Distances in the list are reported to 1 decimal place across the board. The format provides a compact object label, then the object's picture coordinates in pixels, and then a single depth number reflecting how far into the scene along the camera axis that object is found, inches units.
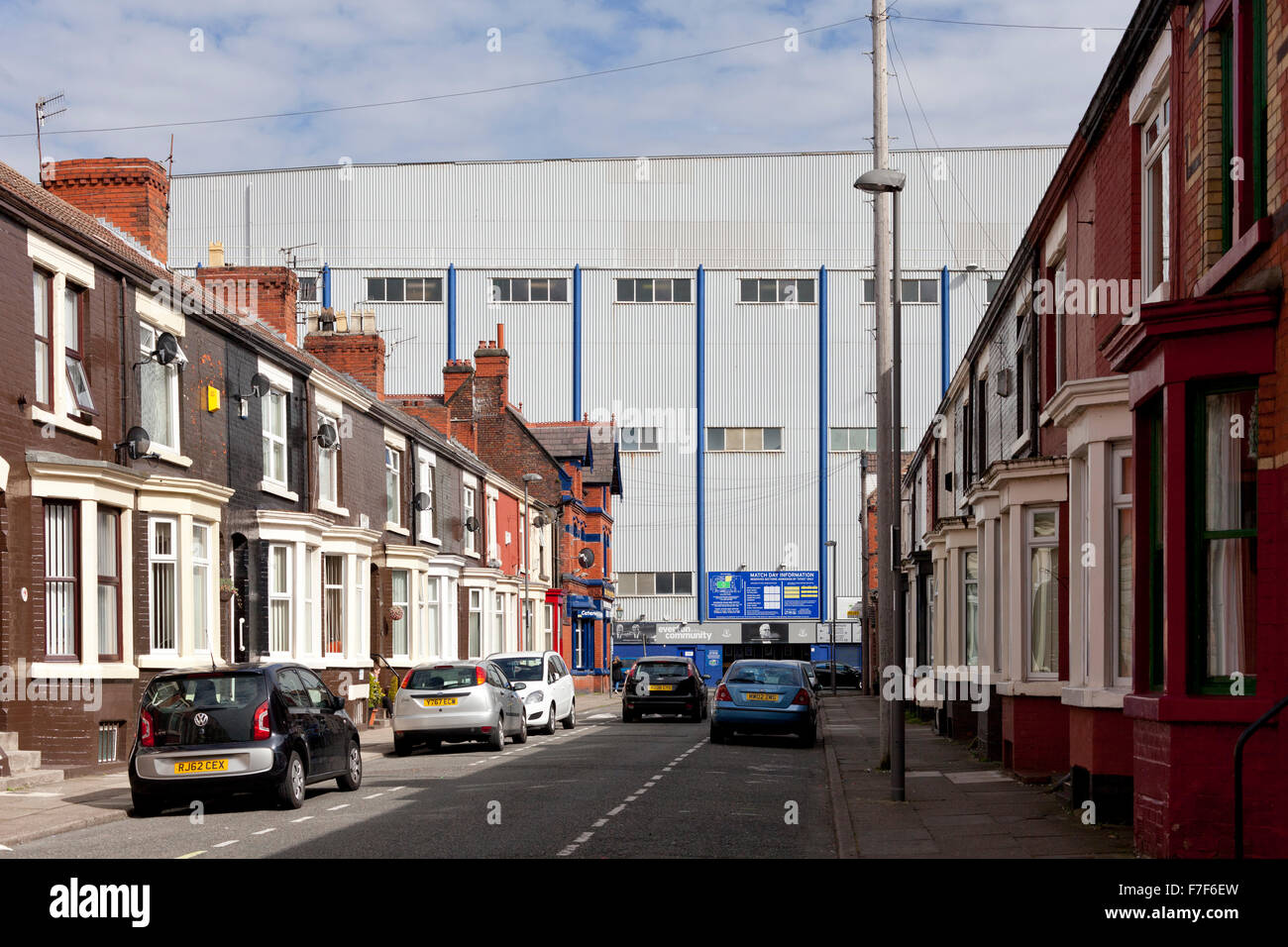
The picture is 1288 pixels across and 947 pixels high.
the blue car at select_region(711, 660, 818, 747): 1005.2
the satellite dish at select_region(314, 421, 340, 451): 1145.4
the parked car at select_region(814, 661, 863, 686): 2536.9
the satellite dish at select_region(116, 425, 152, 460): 816.9
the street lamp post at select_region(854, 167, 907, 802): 622.2
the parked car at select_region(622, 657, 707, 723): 1302.9
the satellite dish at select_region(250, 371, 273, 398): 1008.9
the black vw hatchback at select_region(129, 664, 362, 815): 595.8
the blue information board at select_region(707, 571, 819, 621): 2581.2
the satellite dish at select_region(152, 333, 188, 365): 839.7
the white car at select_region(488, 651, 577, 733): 1131.3
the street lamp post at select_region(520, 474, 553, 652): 1603.3
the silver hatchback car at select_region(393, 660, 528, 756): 930.1
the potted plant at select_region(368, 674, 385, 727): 1242.0
